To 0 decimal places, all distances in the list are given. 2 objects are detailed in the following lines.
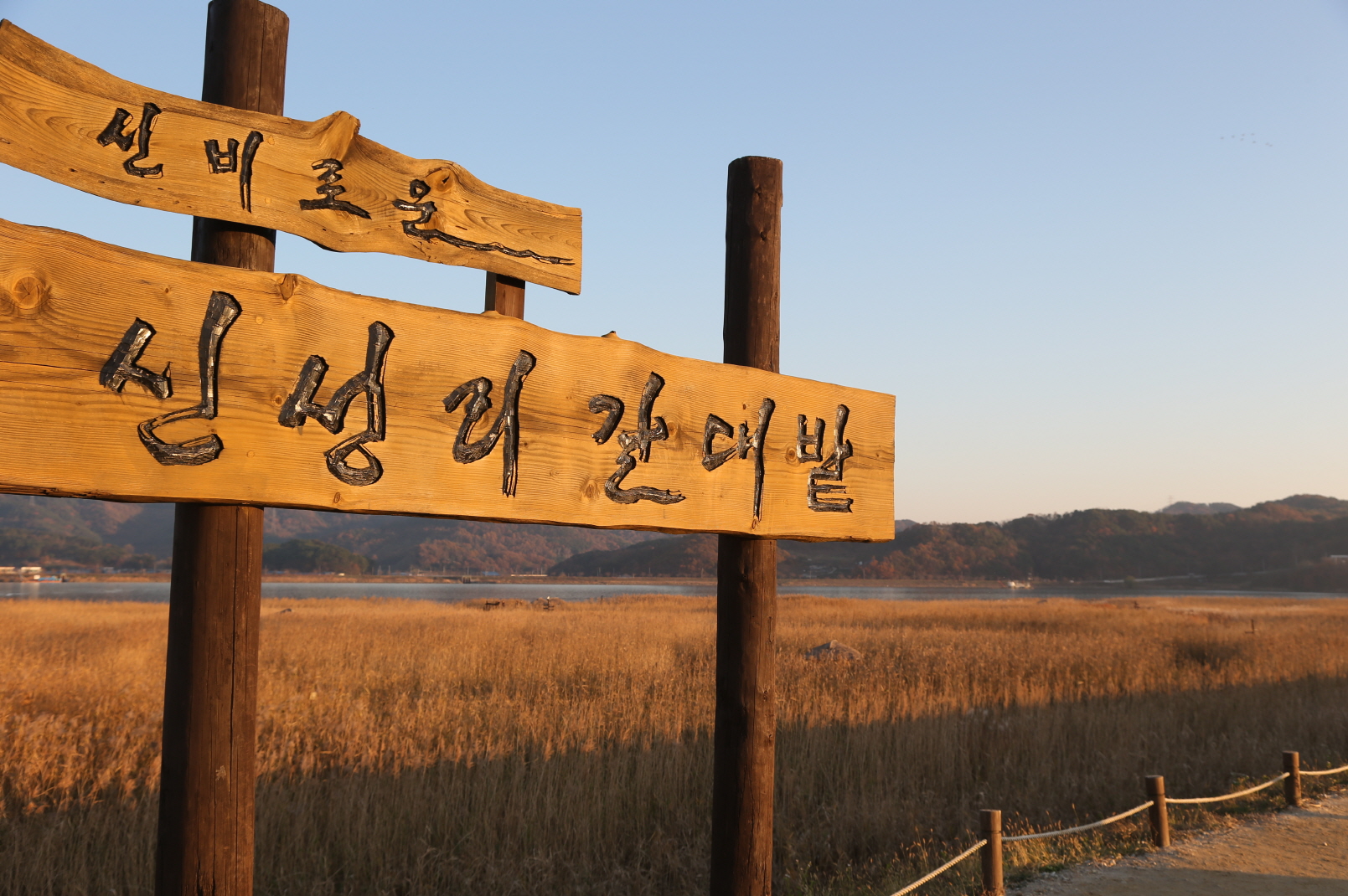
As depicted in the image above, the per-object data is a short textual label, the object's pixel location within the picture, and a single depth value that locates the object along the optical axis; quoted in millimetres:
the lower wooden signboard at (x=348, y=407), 2299
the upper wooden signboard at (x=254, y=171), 2455
